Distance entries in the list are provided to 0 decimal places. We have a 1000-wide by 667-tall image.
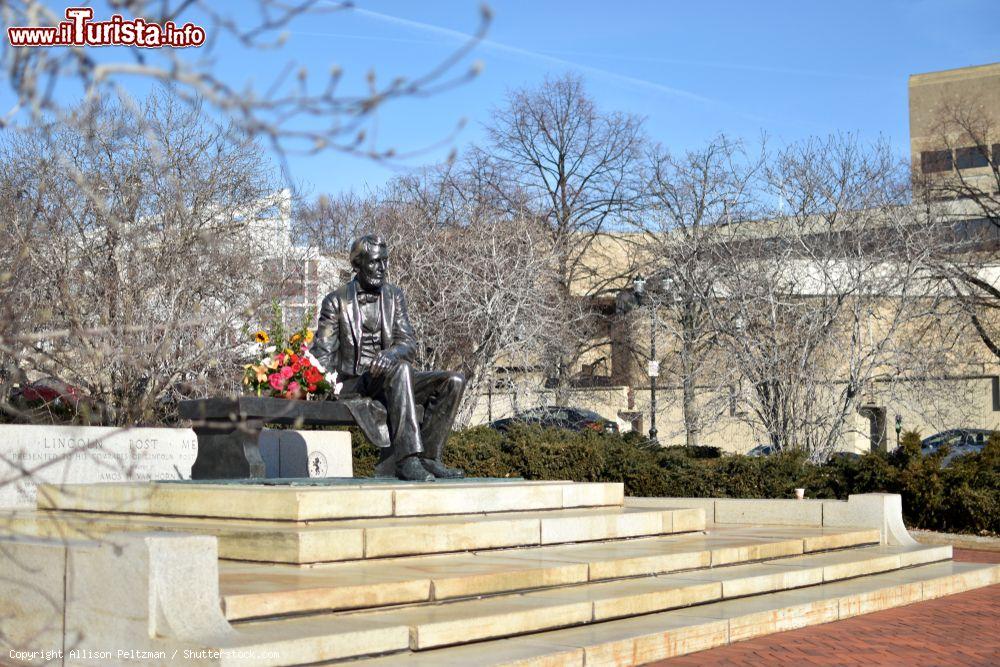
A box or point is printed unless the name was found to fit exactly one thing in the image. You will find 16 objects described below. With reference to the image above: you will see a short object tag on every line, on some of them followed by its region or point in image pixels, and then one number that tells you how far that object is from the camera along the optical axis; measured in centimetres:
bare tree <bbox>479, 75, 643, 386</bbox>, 4534
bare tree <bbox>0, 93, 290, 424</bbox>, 2070
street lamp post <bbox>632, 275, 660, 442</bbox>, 2792
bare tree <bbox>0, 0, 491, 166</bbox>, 393
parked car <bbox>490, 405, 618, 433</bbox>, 3353
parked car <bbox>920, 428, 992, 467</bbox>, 2912
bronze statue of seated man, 1116
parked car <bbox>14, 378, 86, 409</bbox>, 2022
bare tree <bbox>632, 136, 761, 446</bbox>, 2364
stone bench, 1073
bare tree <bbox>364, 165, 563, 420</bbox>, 3259
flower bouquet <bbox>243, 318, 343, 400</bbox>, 1160
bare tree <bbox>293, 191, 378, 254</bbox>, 4019
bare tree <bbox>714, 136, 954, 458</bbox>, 2122
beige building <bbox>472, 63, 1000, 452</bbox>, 2255
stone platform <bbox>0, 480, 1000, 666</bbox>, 654
